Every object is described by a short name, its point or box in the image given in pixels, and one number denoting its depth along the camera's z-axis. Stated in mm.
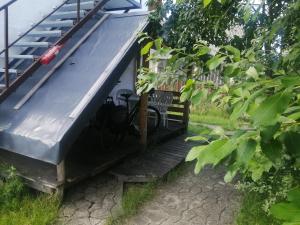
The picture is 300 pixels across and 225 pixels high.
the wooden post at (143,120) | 5086
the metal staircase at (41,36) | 3877
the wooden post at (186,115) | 7295
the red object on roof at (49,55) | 4125
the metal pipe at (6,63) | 3625
